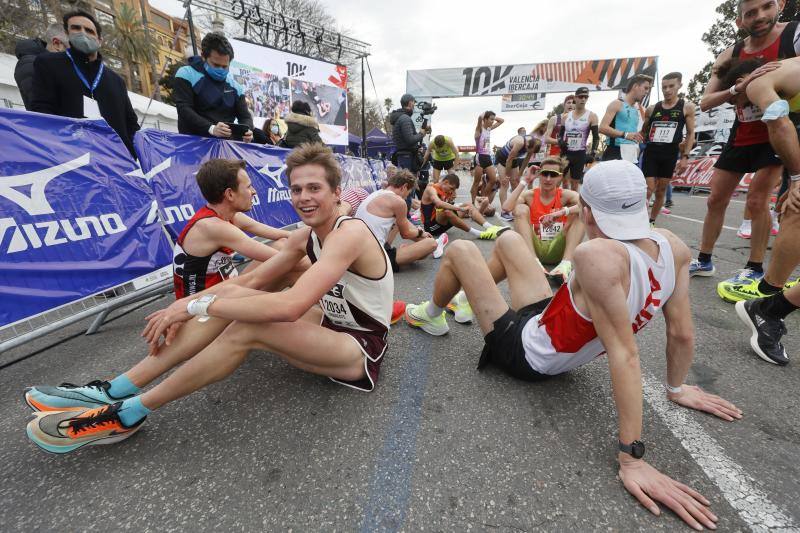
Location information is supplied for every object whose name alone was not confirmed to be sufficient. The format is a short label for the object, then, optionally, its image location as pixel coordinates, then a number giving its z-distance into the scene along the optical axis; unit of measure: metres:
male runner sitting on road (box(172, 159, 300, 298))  2.10
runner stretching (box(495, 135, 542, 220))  8.16
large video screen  11.44
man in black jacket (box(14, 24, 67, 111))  3.54
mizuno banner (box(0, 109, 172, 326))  2.14
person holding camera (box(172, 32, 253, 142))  3.71
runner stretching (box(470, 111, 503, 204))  8.20
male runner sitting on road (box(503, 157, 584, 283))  3.73
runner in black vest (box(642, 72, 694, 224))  4.82
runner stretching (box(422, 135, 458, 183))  7.44
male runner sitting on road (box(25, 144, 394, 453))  1.41
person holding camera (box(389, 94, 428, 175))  6.83
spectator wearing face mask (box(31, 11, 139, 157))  2.96
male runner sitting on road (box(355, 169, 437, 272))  3.65
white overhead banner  19.52
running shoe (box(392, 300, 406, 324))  2.64
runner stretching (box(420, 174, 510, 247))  5.00
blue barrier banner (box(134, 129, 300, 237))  3.10
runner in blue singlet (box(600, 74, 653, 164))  5.22
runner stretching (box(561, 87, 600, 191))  6.43
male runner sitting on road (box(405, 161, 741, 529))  1.19
